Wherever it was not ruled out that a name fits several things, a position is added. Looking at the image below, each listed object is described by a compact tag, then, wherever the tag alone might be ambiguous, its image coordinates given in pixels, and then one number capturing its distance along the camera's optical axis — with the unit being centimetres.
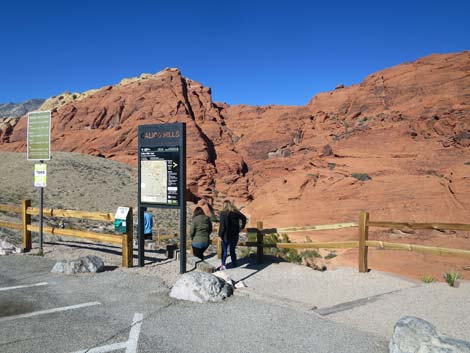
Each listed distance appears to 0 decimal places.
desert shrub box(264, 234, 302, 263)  1042
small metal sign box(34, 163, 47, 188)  1026
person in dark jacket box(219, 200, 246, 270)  880
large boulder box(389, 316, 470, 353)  373
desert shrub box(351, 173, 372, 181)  2878
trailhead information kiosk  783
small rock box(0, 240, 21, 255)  1005
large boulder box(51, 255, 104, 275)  785
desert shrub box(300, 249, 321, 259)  1329
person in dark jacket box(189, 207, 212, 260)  903
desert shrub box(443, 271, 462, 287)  682
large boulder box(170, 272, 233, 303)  621
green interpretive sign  1012
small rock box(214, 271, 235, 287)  686
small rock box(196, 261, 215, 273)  777
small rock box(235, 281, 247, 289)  696
